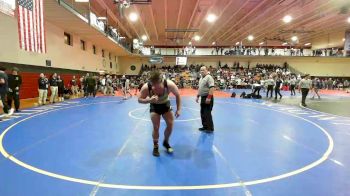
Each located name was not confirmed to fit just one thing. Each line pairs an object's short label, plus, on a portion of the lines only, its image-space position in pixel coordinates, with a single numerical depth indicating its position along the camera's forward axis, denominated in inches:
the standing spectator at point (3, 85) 343.9
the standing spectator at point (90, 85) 721.9
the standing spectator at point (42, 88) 493.7
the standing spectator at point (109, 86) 845.9
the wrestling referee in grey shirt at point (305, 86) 533.0
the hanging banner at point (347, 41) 928.5
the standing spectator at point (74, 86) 773.3
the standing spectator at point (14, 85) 408.2
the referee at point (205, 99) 278.1
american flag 402.6
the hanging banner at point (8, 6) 338.4
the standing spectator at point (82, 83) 756.6
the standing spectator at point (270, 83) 727.7
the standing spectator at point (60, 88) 621.4
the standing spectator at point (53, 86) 545.5
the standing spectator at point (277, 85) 708.7
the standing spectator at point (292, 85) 886.4
